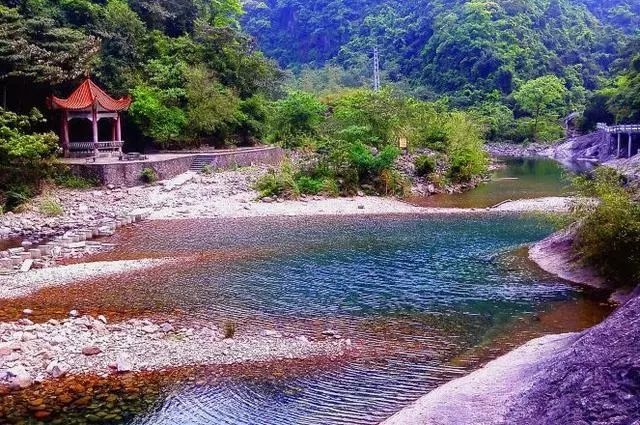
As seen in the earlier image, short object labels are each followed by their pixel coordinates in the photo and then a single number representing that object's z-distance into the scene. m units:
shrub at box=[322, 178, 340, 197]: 35.66
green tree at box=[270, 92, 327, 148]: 46.66
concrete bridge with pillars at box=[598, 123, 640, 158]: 52.27
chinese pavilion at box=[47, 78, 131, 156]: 35.31
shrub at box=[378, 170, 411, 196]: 37.38
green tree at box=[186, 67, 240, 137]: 41.91
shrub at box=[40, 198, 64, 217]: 28.88
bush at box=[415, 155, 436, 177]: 40.94
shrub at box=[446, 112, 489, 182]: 42.59
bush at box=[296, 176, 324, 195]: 35.42
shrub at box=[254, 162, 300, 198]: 34.69
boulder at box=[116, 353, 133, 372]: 12.30
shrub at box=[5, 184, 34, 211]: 29.03
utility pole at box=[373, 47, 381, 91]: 91.09
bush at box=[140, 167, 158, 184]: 34.50
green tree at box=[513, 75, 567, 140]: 83.38
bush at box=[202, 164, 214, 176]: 37.95
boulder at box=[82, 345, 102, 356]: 13.01
